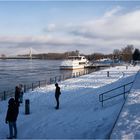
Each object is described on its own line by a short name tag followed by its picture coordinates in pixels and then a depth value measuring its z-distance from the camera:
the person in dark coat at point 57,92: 8.91
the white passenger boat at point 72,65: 42.28
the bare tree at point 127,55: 71.76
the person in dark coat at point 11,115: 5.89
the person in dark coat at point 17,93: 9.25
